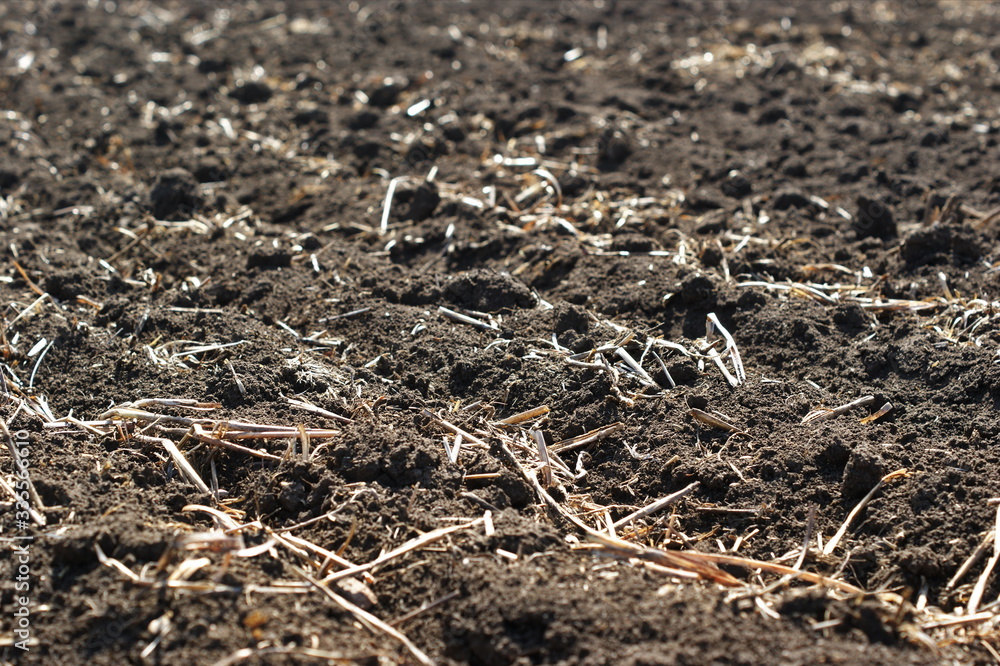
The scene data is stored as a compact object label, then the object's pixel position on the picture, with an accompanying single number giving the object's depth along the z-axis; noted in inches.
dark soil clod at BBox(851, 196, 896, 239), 182.5
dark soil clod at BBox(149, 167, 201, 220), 195.9
